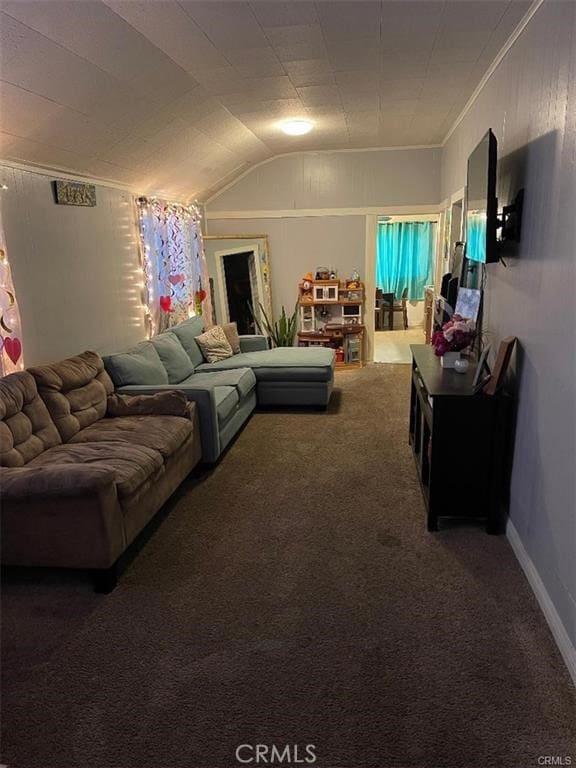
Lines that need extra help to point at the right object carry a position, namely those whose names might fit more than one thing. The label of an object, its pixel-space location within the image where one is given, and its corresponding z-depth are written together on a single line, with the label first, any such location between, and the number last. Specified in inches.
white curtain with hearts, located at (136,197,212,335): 195.8
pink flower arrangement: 133.8
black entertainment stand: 108.7
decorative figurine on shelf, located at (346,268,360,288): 263.4
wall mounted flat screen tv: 103.1
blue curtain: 357.1
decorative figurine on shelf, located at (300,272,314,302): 265.6
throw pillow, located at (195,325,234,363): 210.5
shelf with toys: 263.6
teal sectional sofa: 148.6
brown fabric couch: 95.0
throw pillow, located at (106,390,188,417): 138.5
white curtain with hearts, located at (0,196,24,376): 118.9
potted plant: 271.1
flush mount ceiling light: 186.4
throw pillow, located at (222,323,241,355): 224.2
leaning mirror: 268.1
